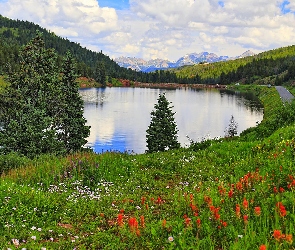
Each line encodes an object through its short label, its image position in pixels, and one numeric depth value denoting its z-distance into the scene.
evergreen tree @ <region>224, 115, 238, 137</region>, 44.24
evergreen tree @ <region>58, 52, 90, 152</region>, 35.00
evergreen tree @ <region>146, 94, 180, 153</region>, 40.84
